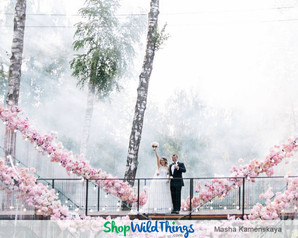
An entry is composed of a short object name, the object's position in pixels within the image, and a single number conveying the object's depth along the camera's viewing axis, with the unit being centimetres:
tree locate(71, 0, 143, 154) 2589
